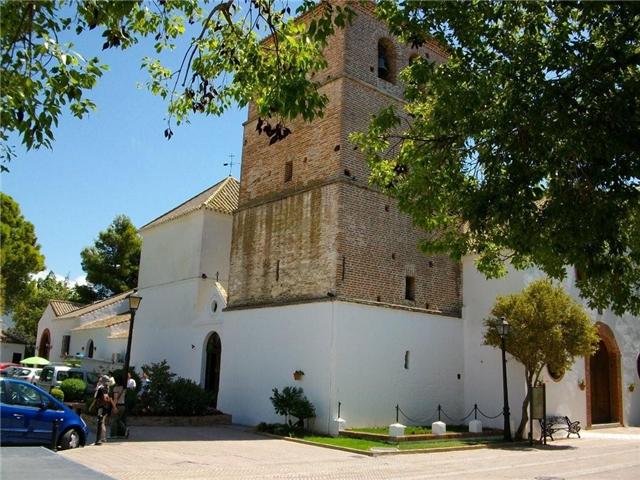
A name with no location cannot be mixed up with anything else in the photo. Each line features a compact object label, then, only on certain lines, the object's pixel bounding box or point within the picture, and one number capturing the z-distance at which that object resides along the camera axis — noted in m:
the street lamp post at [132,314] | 16.77
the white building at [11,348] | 51.53
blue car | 11.88
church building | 19.45
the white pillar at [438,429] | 17.77
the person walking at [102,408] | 14.75
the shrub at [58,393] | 19.73
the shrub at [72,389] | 20.59
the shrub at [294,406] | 18.27
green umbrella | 31.86
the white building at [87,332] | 33.38
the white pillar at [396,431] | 16.69
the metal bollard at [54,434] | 12.05
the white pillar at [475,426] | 19.23
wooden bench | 19.45
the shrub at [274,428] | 18.22
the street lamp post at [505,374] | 18.12
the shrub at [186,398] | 20.14
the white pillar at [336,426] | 18.02
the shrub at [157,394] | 20.03
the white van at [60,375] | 23.39
